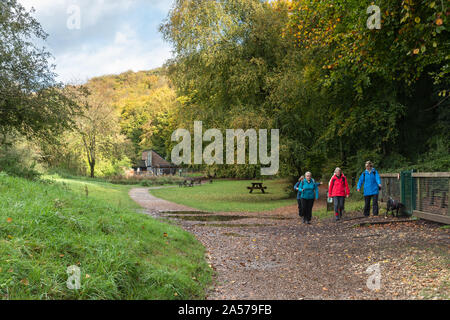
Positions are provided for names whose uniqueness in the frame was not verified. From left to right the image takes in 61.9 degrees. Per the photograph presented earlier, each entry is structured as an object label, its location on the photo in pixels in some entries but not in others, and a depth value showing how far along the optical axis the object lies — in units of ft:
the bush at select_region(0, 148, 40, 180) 44.91
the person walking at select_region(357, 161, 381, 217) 42.27
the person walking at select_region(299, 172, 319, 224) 42.88
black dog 40.19
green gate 38.73
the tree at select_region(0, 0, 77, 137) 47.26
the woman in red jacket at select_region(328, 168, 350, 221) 42.39
